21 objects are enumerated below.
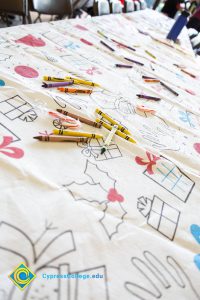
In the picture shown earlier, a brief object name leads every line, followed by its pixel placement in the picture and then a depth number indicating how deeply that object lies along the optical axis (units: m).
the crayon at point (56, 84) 0.76
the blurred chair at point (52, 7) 1.97
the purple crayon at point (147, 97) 0.95
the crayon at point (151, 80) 1.12
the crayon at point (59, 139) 0.56
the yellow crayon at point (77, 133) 0.59
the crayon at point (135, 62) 1.25
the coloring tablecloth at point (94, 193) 0.37
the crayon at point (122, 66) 1.13
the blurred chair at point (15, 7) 1.67
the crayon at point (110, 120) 0.71
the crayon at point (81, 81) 0.86
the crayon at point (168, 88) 1.11
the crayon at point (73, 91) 0.78
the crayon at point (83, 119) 0.67
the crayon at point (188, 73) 1.46
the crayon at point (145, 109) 0.86
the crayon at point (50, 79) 0.80
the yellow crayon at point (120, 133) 0.68
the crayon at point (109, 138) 0.61
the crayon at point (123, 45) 1.41
